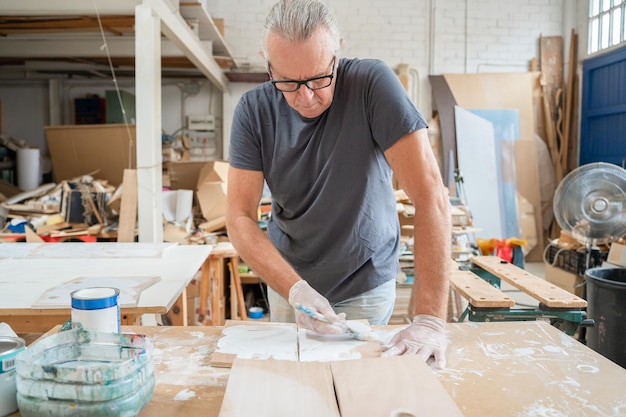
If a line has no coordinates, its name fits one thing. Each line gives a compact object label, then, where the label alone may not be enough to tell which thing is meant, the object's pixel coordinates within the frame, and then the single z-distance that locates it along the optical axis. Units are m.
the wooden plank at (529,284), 2.44
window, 5.66
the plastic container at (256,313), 4.30
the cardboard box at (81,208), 3.86
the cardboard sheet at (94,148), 5.21
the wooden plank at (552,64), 6.59
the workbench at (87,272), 1.79
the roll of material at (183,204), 4.29
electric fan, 3.35
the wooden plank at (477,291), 2.48
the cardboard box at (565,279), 4.19
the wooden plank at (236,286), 3.98
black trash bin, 2.94
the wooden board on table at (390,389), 0.86
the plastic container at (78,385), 0.85
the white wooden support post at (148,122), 3.05
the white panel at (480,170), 6.17
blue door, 5.66
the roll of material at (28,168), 5.06
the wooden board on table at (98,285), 1.79
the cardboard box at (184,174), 4.94
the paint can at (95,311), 1.07
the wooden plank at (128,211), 3.37
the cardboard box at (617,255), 3.76
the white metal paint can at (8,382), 0.92
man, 1.34
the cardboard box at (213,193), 4.45
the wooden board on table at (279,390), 0.87
